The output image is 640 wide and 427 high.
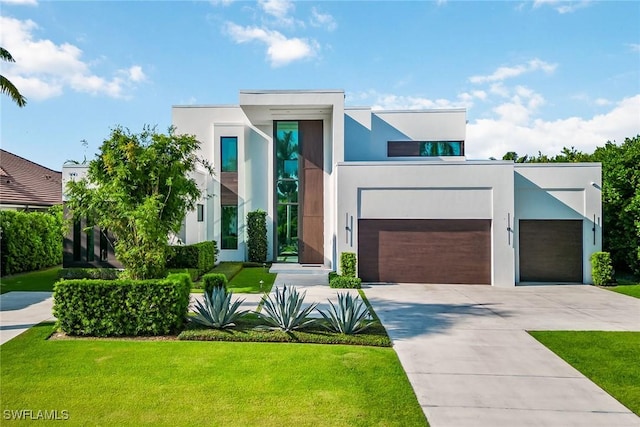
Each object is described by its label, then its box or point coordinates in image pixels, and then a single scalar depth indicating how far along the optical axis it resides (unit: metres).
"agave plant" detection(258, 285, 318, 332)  7.54
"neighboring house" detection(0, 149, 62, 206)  19.86
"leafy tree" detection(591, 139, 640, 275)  14.90
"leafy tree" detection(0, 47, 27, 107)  12.32
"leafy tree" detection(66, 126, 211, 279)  8.61
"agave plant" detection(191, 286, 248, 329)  7.68
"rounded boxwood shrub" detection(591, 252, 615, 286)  14.27
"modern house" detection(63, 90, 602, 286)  14.55
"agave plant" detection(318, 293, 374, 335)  7.48
